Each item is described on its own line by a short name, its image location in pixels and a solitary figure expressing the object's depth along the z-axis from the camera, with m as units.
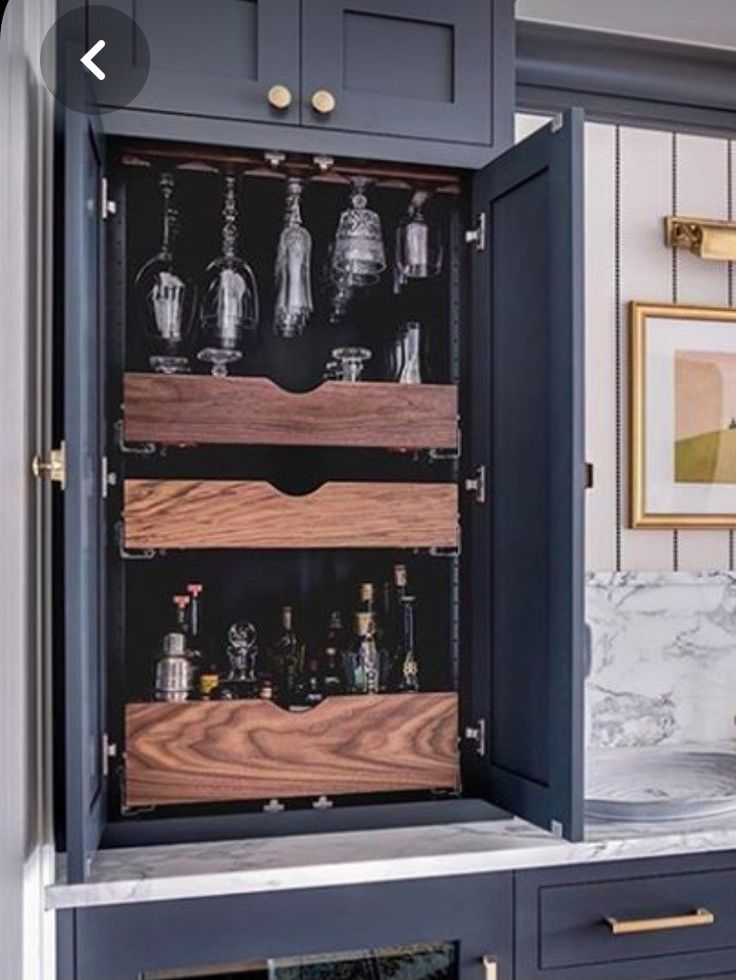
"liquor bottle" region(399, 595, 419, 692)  2.18
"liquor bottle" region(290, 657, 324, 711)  2.10
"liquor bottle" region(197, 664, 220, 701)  2.08
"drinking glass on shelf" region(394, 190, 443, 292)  2.20
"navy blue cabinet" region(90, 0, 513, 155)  1.93
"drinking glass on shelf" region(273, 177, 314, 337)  2.15
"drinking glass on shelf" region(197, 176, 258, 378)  2.12
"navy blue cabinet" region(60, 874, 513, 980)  1.72
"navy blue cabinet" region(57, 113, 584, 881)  1.64
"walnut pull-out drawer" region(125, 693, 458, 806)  1.96
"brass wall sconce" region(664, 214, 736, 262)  2.60
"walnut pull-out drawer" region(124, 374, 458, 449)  1.98
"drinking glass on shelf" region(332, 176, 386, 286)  2.16
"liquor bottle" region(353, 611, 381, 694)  2.16
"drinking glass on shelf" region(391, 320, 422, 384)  2.20
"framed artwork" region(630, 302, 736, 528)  2.60
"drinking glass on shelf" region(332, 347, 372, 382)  2.20
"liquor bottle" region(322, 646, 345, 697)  2.14
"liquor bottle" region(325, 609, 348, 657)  2.17
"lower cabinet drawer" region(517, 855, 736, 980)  1.87
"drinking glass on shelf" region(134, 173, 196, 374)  2.09
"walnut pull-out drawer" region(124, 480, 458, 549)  1.97
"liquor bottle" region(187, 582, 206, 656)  2.12
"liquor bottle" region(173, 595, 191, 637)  2.11
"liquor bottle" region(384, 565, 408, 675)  2.19
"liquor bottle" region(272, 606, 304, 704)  2.14
